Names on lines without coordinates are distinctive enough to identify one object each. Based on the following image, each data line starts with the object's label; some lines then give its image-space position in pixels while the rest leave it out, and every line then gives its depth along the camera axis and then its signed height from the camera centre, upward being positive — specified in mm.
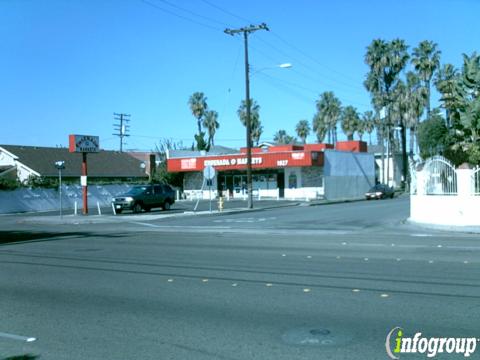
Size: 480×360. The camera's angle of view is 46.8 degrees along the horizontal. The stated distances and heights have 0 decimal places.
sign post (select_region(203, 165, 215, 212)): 34188 +897
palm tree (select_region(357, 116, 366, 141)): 74375 +7615
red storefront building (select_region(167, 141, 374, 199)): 49188 +1472
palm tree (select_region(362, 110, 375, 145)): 74625 +8275
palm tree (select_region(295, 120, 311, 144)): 98250 +9836
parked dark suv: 35875 -677
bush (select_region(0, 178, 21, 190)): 42616 +587
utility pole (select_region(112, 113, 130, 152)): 89438 +9786
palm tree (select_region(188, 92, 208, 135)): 79875 +11960
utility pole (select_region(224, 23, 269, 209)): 37688 +7143
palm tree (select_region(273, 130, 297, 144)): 118919 +10612
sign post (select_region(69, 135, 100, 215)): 35531 +2857
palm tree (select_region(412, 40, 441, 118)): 59041 +12746
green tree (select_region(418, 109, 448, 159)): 48322 +4020
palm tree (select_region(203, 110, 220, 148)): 82244 +9571
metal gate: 21688 +157
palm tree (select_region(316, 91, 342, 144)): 77688 +10539
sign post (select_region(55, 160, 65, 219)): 32719 +1496
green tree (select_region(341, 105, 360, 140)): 74125 +8404
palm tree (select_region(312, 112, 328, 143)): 78500 +8116
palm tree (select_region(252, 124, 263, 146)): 87312 +8297
